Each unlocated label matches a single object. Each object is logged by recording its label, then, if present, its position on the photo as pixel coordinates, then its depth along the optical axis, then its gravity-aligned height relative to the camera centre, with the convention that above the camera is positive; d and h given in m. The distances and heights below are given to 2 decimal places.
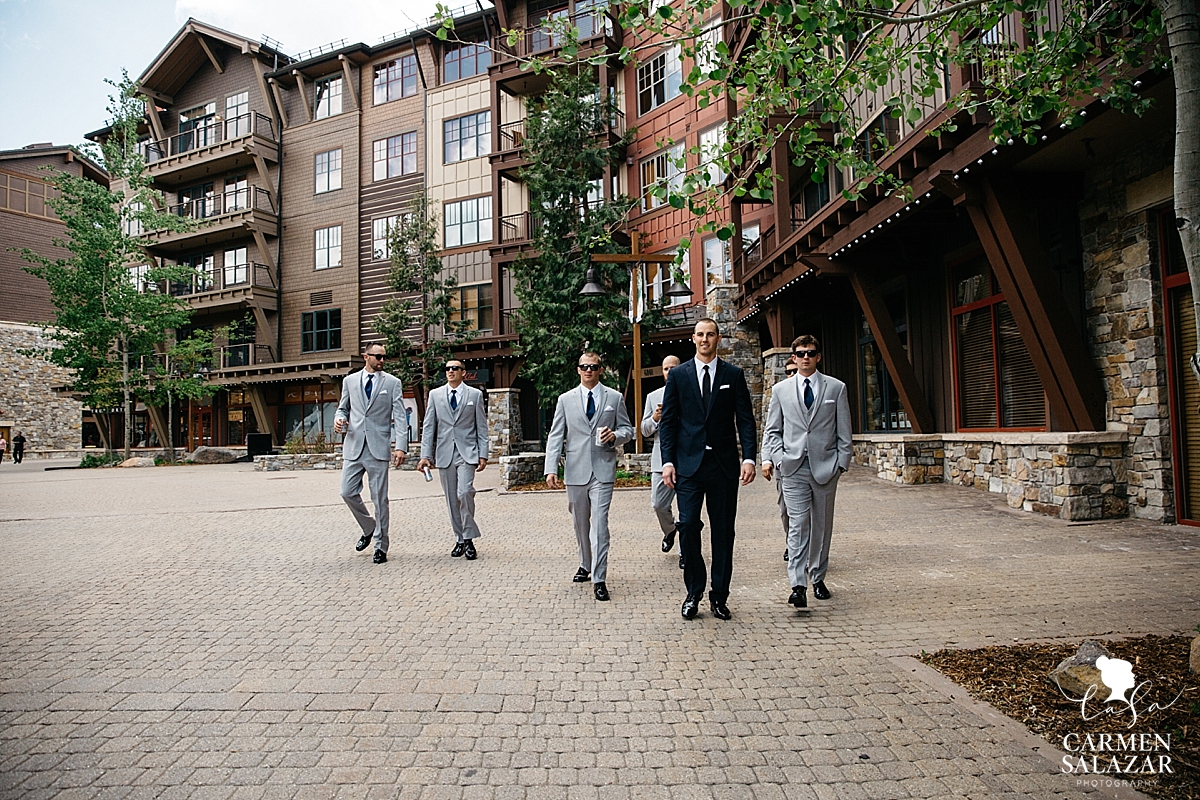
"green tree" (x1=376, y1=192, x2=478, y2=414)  27.38 +4.35
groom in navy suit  5.17 -0.19
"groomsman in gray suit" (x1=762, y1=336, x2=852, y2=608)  5.68 -0.25
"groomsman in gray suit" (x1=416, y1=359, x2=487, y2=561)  7.87 -0.18
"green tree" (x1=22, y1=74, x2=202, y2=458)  29.05 +5.43
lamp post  14.33 +2.62
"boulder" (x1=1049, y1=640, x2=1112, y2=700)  3.52 -1.23
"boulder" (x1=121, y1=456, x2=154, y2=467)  29.53 -1.14
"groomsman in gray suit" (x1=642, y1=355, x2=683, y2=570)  7.29 -0.64
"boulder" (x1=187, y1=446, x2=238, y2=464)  30.42 -1.02
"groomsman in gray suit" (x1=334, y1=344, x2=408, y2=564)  7.73 -0.07
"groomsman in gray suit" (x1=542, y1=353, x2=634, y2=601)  6.25 -0.18
